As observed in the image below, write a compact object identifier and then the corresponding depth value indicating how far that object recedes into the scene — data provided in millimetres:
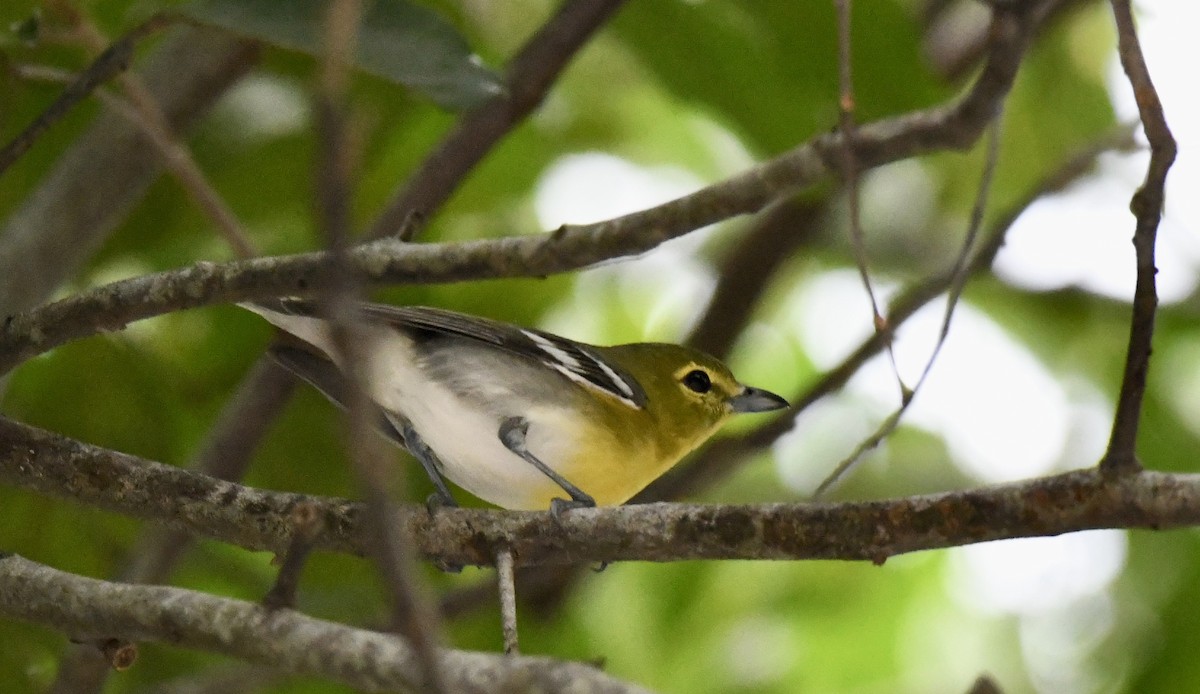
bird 6574
